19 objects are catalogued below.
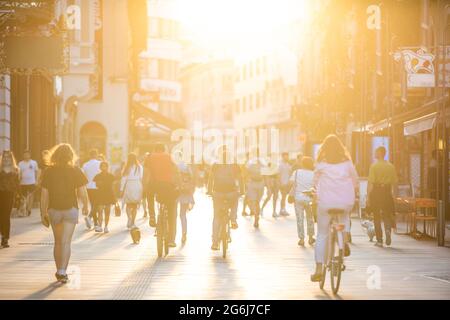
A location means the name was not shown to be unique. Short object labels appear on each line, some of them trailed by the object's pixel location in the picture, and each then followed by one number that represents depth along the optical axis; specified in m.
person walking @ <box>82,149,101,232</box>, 23.25
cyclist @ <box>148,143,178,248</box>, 17.53
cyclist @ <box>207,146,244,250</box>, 17.81
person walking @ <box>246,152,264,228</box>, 26.91
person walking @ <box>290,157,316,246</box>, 19.83
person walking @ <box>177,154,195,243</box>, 20.03
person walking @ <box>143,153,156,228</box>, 17.74
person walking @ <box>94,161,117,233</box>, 22.84
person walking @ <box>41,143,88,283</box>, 13.13
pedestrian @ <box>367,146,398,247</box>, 19.38
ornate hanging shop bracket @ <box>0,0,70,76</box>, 20.14
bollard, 18.94
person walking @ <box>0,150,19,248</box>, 18.23
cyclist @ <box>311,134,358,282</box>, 12.59
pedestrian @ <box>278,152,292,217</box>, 31.83
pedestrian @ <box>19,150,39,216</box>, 29.38
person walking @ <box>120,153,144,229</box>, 22.99
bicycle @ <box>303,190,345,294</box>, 12.11
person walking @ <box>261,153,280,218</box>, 31.07
